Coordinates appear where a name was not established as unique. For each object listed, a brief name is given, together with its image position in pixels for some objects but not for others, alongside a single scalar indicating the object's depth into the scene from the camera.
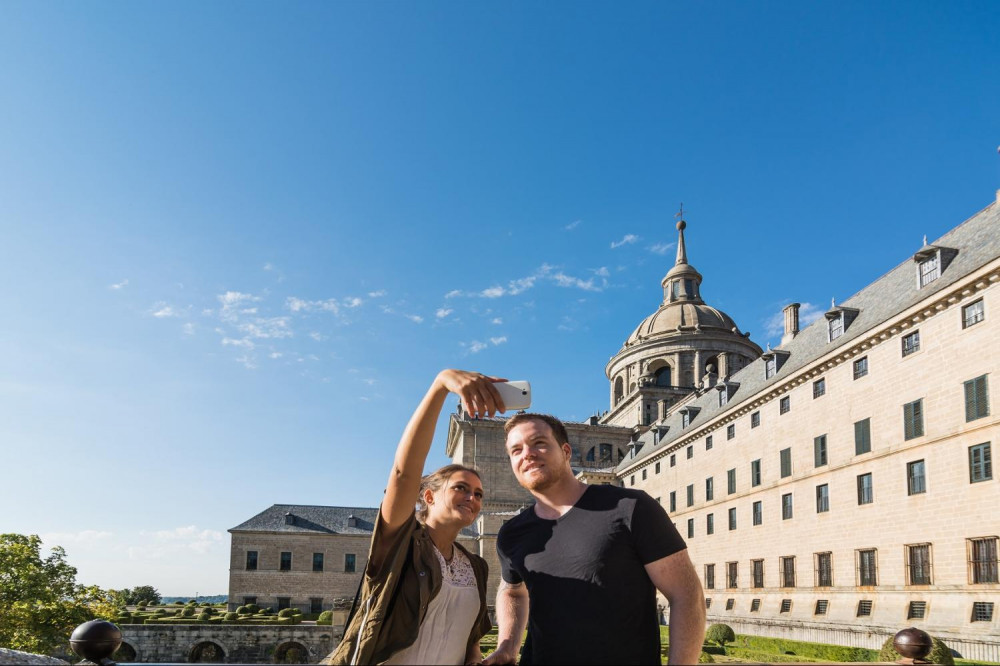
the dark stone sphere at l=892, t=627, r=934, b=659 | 3.90
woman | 2.94
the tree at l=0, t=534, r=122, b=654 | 27.22
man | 3.02
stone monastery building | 21.59
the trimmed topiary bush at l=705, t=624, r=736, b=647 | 28.97
